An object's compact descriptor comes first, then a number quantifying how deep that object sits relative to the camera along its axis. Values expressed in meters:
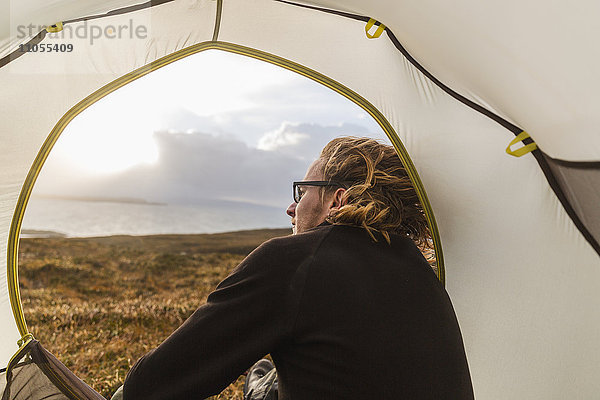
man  0.93
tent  1.13
